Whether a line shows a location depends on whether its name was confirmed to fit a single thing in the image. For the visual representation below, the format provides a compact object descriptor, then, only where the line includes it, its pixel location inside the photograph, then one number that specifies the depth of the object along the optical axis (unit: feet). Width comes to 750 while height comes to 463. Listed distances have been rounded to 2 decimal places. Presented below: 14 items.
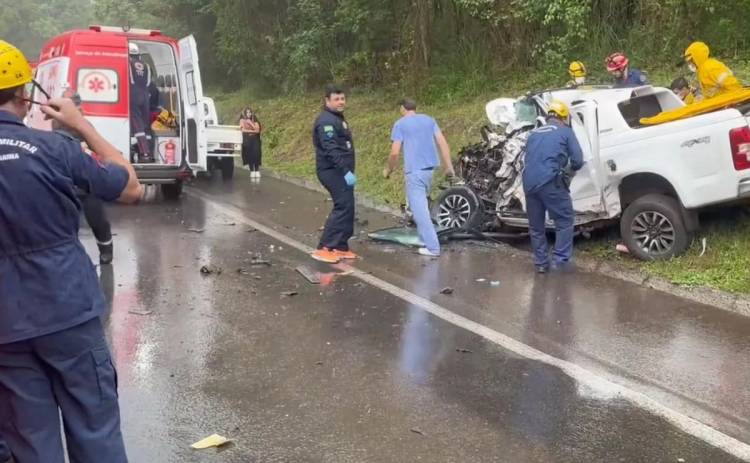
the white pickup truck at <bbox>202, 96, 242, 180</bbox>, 50.14
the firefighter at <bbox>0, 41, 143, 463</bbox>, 8.71
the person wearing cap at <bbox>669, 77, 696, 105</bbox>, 29.78
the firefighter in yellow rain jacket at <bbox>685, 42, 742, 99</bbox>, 26.27
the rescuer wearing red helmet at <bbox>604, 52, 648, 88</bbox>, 31.91
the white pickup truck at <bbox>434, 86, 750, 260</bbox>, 22.67
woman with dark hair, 52.80
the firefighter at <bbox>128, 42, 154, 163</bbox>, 40.37
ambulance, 37.63
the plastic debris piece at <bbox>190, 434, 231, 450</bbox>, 13.28
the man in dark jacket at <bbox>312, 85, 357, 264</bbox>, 26.71
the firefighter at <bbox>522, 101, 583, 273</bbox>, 25.32
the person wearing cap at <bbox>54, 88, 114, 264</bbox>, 26.37
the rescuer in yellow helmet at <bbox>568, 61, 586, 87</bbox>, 34.47
